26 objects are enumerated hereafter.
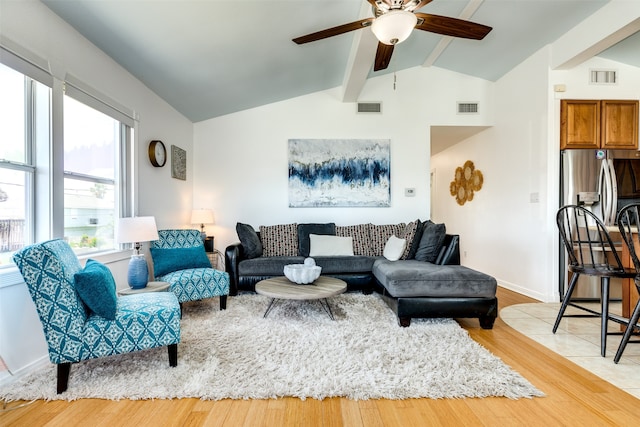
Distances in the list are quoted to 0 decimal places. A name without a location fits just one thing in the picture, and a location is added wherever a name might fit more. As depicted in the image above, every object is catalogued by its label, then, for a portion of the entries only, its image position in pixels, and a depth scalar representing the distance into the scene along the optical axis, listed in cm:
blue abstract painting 476
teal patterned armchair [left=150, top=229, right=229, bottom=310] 289
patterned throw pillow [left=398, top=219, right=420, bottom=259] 387
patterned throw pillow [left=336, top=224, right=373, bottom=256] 430
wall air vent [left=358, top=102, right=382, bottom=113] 477
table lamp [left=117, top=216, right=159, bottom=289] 245
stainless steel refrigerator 343
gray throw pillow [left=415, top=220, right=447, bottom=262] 339
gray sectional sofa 265
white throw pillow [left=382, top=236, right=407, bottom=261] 379
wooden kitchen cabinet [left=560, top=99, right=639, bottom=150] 358
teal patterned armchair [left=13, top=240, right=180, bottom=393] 161
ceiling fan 196
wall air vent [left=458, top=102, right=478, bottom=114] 473
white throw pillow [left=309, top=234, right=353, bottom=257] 412
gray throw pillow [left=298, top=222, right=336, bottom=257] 425
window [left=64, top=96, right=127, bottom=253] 248
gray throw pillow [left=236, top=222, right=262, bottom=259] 393
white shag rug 170
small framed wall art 409
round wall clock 351
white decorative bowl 285
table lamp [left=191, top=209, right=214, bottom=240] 435
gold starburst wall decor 509
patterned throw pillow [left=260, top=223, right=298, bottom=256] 427
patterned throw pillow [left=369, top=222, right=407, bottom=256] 430
